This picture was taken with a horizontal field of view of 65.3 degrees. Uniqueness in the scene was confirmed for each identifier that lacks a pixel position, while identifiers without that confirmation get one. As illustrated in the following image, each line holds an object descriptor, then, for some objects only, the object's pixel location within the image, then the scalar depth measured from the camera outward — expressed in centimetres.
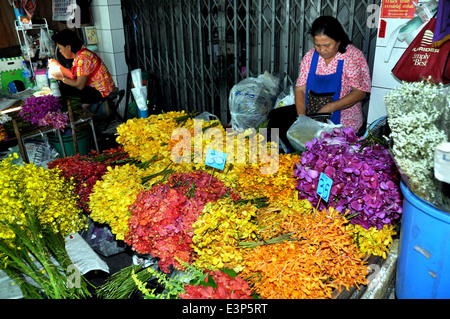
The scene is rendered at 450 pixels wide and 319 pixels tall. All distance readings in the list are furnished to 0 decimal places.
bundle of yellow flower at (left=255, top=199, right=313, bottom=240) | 182
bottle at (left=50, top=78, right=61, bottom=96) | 460
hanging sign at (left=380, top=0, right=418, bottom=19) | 283
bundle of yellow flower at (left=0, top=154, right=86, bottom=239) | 196
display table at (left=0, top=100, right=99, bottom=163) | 363
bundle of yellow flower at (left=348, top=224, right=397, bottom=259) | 182
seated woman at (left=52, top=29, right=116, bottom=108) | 494
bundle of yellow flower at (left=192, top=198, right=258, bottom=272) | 172
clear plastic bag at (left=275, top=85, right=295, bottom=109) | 386
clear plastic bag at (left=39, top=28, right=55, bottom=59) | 582
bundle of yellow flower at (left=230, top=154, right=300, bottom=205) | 213
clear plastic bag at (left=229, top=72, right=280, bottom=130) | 398
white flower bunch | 137
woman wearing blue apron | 302
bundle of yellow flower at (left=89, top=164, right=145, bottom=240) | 208
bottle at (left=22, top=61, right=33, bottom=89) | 575
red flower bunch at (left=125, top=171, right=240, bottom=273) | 182
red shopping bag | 265
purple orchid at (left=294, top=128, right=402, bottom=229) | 180
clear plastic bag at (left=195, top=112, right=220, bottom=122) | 309
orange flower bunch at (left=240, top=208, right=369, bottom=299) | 152
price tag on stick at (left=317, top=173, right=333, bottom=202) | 183
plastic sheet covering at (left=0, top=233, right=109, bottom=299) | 190
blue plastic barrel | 148
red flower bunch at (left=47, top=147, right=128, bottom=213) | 249
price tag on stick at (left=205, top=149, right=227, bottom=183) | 211
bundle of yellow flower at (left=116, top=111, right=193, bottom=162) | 268
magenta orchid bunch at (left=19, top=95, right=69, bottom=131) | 382
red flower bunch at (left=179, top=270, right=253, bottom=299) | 141
